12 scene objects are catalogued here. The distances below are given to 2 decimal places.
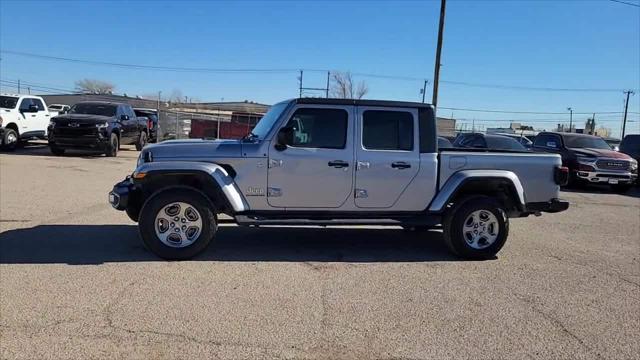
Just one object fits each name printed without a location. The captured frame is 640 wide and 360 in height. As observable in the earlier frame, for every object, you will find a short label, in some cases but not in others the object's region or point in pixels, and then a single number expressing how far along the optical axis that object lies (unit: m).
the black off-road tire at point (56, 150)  18.55
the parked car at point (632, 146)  18.17
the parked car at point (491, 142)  15.90
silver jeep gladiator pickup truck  6.18
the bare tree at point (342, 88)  70.25
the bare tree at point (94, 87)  113.69
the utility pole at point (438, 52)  23.95
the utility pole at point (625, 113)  75.90
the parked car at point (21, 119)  18.97
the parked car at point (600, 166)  15.84
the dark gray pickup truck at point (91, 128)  18.08
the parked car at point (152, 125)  25.23
